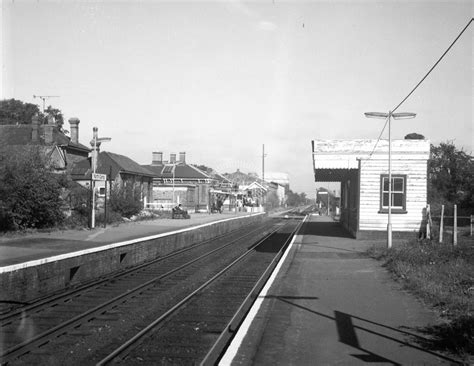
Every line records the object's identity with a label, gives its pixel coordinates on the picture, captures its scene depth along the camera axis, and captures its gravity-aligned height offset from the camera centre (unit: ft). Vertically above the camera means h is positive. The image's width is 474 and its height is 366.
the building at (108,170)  132.98 +7.26
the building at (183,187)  193.67 +4.42
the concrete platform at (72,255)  33.33 -5.36
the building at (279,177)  621.72 +29.13
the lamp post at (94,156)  72.79 +6.52
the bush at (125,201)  100.48 -0.95
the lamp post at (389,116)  57.06 +10.27
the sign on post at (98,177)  72.13 +2.76
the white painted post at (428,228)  65.77 -3.27
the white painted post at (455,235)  53.51 -3.37
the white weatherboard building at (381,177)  71.36 +3.82
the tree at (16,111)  186.60 +32.58
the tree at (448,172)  167.53 +11.92
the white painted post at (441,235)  58.84 -3.80
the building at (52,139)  121.90 +14.30
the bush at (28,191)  60.44 +0.33
